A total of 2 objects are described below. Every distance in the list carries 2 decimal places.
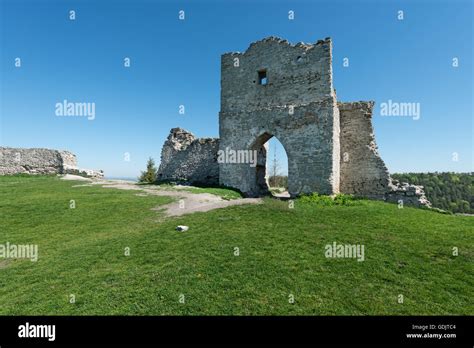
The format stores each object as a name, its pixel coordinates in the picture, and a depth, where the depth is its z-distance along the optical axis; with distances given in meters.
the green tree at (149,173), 42.81
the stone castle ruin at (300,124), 16.73
